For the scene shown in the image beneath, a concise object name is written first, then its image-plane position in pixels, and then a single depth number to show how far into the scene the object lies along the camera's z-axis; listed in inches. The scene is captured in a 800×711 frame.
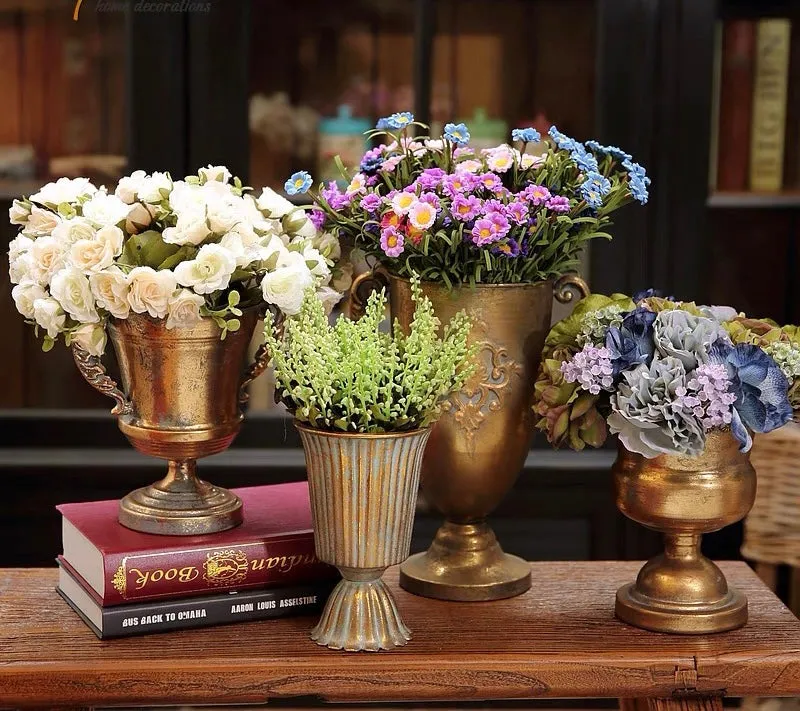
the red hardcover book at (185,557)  97.9
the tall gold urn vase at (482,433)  101.4
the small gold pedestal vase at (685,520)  98.3
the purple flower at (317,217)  103.8
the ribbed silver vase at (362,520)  95.6
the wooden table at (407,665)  95.5
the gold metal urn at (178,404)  99.0
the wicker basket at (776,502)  127.9
